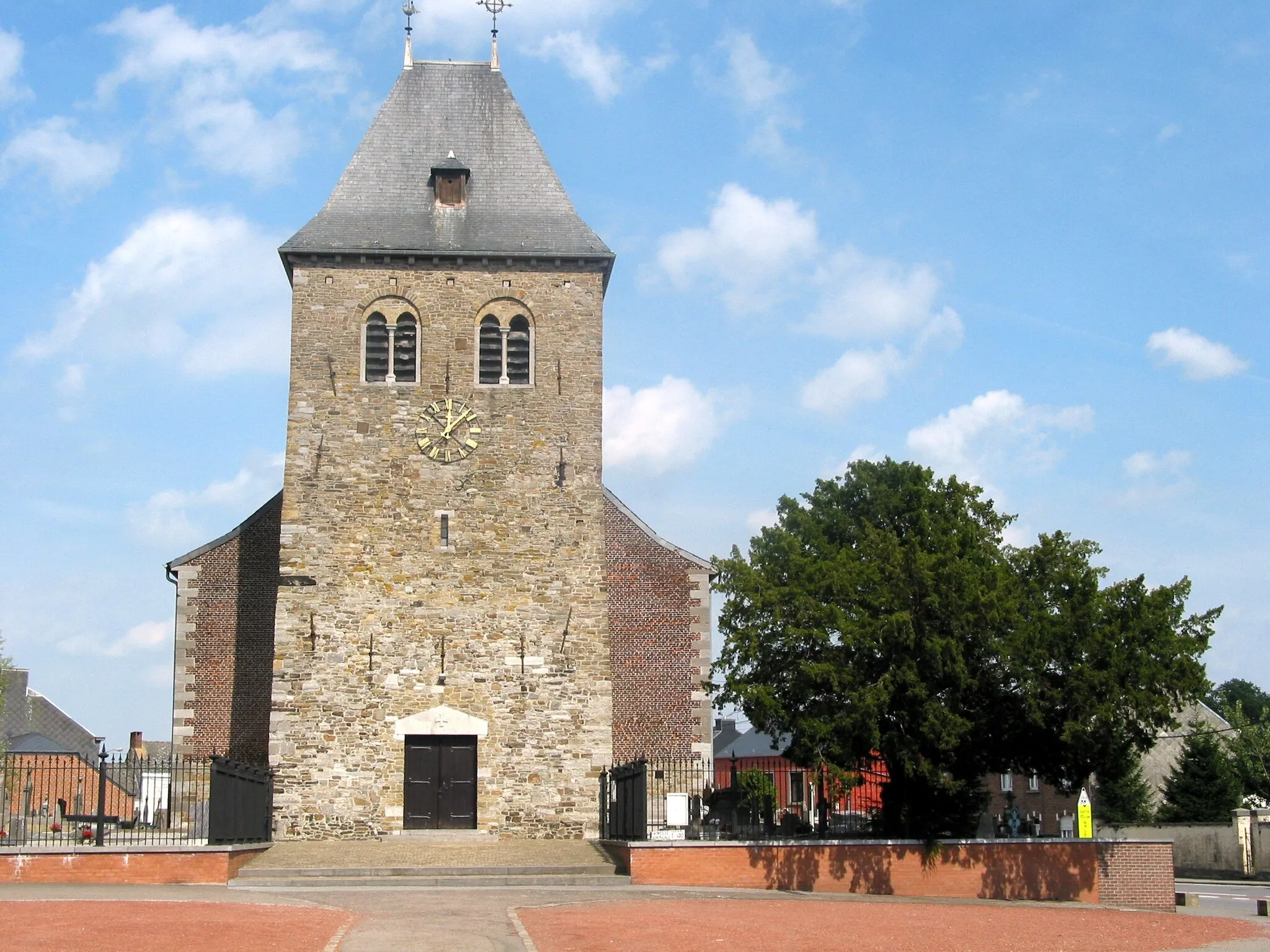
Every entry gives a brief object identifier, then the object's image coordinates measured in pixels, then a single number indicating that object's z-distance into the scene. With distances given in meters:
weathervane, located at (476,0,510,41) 29.20
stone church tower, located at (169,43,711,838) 24.62
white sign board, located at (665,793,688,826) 25.30
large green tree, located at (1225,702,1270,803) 35.88
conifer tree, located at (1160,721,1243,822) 35.41
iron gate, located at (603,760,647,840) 20.64
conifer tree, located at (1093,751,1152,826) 38.34
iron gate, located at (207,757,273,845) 19.67
